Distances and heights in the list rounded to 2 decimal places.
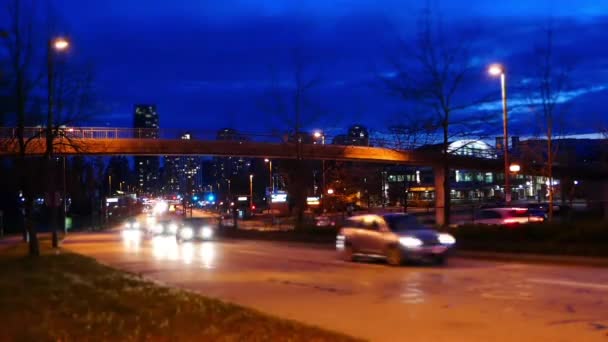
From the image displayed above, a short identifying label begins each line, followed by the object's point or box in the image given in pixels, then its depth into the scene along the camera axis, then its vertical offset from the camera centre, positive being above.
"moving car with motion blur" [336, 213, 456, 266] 22.36 -1.42
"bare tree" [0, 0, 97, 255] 25.58 +3.33
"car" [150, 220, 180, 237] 54.78 -2.18
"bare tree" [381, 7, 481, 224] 30.55 +2.92
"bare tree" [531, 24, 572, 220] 31.42 +2.85
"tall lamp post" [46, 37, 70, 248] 27.57 +4.91
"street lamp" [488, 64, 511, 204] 32.97 +4.83
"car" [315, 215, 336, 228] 51.28 -1.72
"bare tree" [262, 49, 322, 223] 44.72 +2.09
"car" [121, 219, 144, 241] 54.87 -2.77
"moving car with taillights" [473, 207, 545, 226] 32.88 -1.10
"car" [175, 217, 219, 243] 44.03 -1.87
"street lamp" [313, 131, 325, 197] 57.92 +4.93
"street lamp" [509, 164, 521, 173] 38.56 +1.27
